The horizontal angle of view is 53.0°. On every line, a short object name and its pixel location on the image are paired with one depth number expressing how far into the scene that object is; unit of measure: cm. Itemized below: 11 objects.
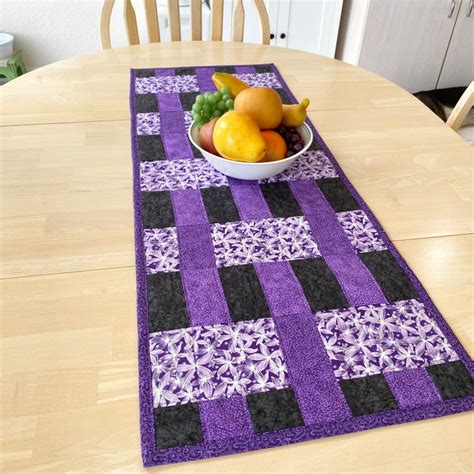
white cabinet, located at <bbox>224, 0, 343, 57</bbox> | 265
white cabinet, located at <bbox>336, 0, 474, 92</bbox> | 253
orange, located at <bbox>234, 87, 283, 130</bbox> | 92
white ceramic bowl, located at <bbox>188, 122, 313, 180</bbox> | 92
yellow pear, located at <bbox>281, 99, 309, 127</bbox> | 98
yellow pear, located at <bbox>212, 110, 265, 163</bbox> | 88
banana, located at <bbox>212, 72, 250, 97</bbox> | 105
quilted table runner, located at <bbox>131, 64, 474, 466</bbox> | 60
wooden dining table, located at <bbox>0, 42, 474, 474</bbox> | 57
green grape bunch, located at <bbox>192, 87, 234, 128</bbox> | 96
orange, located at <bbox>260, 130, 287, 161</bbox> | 92
